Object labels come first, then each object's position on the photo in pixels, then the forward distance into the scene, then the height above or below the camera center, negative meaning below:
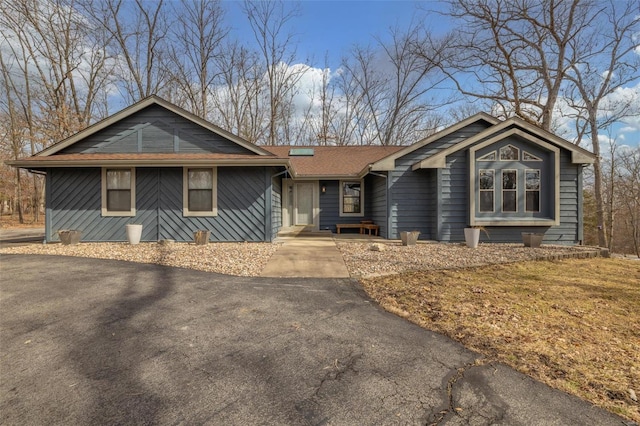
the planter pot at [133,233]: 8.98 -0.66
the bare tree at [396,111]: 23.09 +7.96
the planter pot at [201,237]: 8.72 -0.76
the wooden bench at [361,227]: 11.82 -0.62
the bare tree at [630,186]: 17.94 +1.60
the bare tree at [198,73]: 21.58 +10.18
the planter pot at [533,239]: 8.85 -0.82
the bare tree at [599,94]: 15.19 +6.35
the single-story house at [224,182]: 9.48 +0.94
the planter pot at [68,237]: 8.91 -0.77
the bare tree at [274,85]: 23.28 +9.93
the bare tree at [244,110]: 23.34 +8.08
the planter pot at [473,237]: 8.93 -0.75
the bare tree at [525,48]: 15.22 +8.95
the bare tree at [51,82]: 19.08 +9.29
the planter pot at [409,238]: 9.13 -0.81
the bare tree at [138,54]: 20.05 +11.25
